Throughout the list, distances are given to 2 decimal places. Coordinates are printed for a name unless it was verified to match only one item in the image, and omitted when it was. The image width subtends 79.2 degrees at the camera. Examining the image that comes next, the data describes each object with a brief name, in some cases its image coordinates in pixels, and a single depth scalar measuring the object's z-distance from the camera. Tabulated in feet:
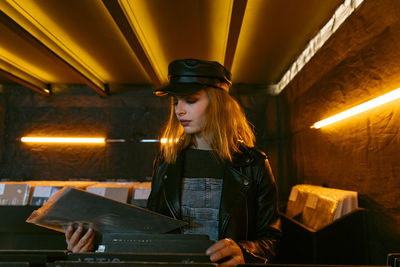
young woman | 3.79
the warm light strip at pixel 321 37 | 6.28
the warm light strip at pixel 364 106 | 4.58
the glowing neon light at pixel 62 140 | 12.66
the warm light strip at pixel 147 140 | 12.96
